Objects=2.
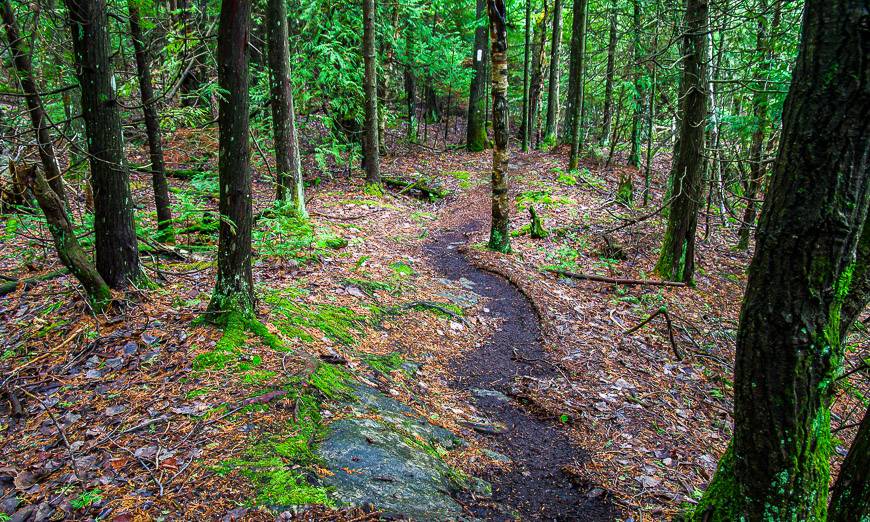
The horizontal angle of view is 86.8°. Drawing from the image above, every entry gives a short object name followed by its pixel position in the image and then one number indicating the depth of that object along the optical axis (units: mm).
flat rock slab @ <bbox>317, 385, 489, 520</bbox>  3250
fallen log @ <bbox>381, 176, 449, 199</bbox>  16016
